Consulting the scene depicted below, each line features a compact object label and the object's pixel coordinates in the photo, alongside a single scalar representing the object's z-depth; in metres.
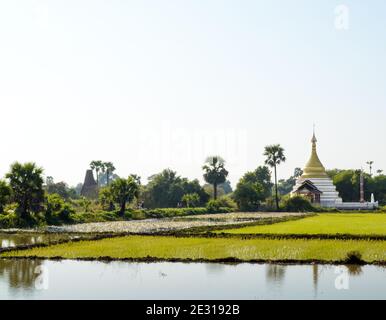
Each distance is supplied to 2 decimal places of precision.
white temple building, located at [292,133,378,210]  98.44
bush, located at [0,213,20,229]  48.46
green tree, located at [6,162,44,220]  50.94
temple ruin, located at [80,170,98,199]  120.39
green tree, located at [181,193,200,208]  93.17
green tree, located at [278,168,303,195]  167.00
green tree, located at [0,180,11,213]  49.41
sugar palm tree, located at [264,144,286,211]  93.06
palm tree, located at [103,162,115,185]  108.88
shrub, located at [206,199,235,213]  90.31
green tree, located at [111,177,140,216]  68.94
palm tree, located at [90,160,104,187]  108.20
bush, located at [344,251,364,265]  25.86
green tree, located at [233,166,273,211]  92.88
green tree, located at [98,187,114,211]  70.06
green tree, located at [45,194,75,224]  53.09
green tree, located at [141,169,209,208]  101.50
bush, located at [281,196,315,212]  91.50
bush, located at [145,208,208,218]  74.00
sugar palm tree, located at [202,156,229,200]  104.88
